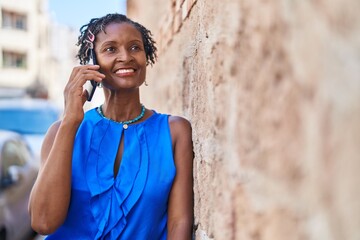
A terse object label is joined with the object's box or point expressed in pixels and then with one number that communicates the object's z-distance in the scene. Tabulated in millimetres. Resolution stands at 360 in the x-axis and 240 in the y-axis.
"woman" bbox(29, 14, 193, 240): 2154
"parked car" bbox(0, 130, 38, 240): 5621
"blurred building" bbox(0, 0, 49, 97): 35594
